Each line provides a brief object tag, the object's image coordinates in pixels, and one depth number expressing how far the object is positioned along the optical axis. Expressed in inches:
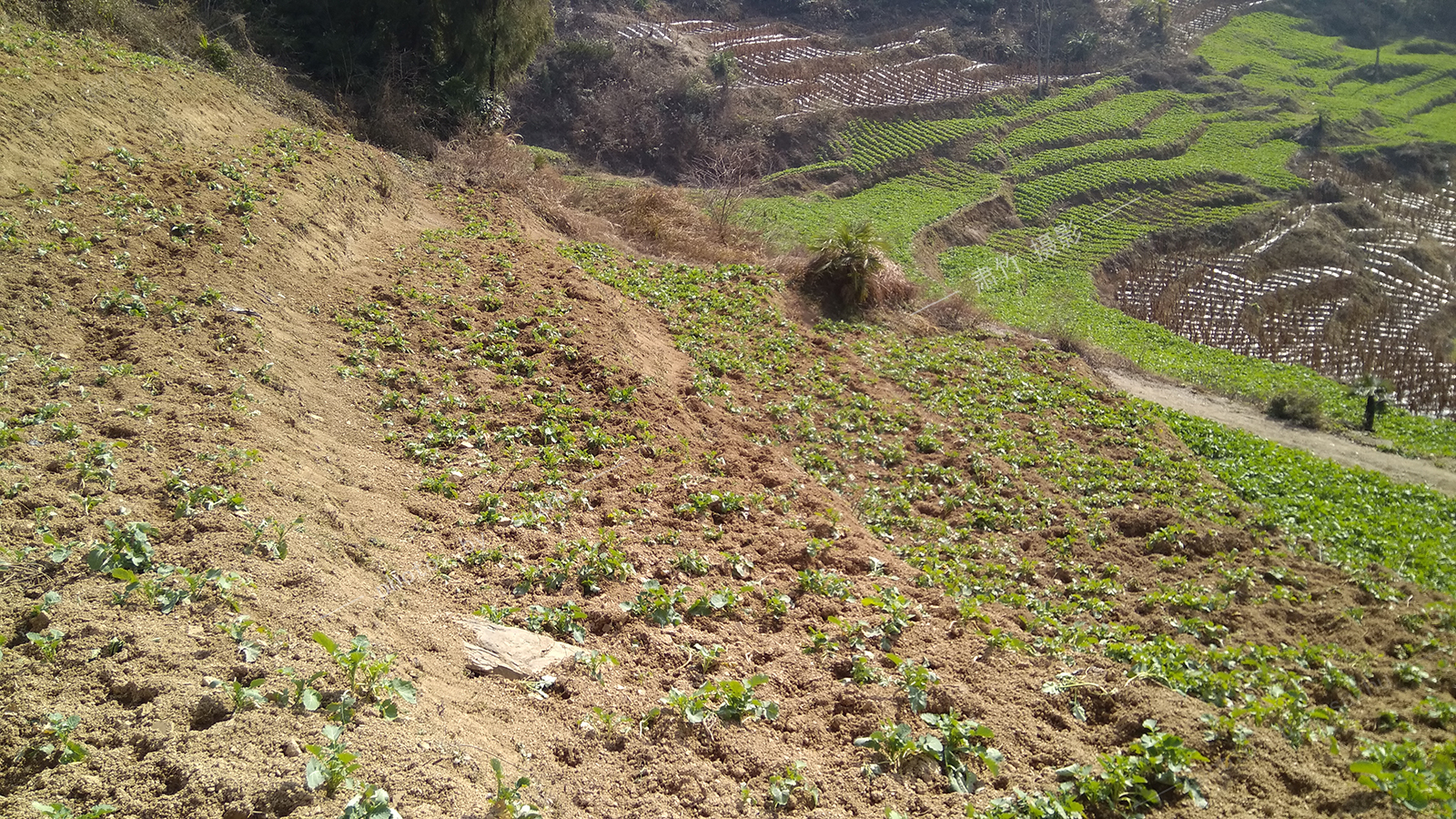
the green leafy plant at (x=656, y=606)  191.8
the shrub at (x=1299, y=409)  530.3
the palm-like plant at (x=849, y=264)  546.9
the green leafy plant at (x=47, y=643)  120.3
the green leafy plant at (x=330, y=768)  109.3
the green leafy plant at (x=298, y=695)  123.6
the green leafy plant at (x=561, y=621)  181.3
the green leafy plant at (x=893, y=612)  203.5
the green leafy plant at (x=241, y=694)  119.7
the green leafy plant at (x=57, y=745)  107.8
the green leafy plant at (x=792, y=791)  139.0
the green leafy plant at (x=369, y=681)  131.2
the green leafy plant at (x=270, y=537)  161.0
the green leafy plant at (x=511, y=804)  119.2
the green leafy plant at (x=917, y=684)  167.6
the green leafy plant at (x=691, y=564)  219.0
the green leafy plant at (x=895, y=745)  152.3
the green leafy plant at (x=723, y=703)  155.3
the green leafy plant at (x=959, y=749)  150.4
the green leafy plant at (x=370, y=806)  108.3
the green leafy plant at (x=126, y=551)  139.8
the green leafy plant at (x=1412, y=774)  137.6
